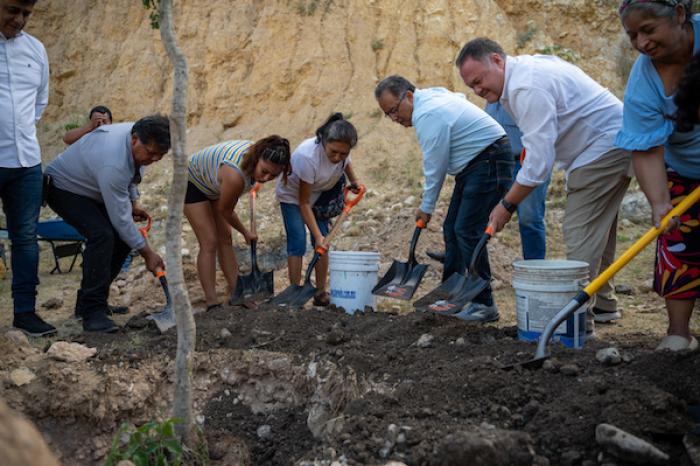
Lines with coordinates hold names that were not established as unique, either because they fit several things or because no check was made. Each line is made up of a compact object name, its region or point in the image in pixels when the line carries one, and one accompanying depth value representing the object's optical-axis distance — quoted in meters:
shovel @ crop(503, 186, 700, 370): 2.84
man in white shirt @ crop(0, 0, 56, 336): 4.11
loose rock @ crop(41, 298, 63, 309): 5.82
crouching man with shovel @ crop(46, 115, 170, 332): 4.27
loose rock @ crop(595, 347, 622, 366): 2.78
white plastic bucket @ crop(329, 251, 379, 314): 4.66
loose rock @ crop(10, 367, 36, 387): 3.28
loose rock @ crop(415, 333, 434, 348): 3.48
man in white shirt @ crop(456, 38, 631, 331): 3.47
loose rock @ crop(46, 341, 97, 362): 3.55
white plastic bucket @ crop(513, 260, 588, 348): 3.20
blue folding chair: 7.18
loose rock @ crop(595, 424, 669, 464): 2.13
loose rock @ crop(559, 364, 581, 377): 2.71
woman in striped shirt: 4.62
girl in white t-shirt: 4.77
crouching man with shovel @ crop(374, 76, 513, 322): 4.24
